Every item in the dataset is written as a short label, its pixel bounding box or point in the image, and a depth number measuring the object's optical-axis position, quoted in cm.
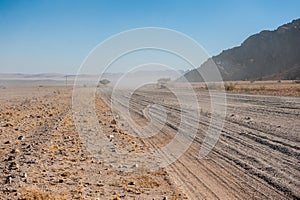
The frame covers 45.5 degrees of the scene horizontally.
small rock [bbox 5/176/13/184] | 639
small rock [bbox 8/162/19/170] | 744
